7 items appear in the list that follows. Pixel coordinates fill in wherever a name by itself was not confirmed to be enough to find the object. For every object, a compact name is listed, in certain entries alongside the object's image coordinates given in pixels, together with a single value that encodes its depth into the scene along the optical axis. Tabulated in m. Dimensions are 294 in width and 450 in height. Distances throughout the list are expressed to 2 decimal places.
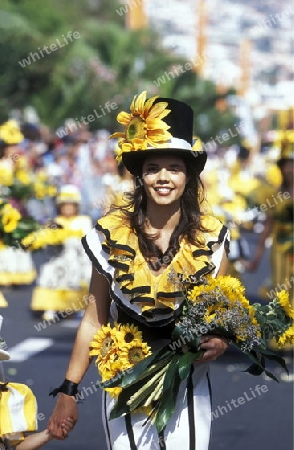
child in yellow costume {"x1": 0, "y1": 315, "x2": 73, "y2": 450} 10.41
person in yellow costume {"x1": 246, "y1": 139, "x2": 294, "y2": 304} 22.43
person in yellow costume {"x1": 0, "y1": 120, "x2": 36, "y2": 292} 22.30
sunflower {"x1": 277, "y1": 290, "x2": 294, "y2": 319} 10.38
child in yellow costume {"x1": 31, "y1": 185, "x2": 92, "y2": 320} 28.18
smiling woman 9.80
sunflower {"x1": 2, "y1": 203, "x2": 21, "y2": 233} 16.02
